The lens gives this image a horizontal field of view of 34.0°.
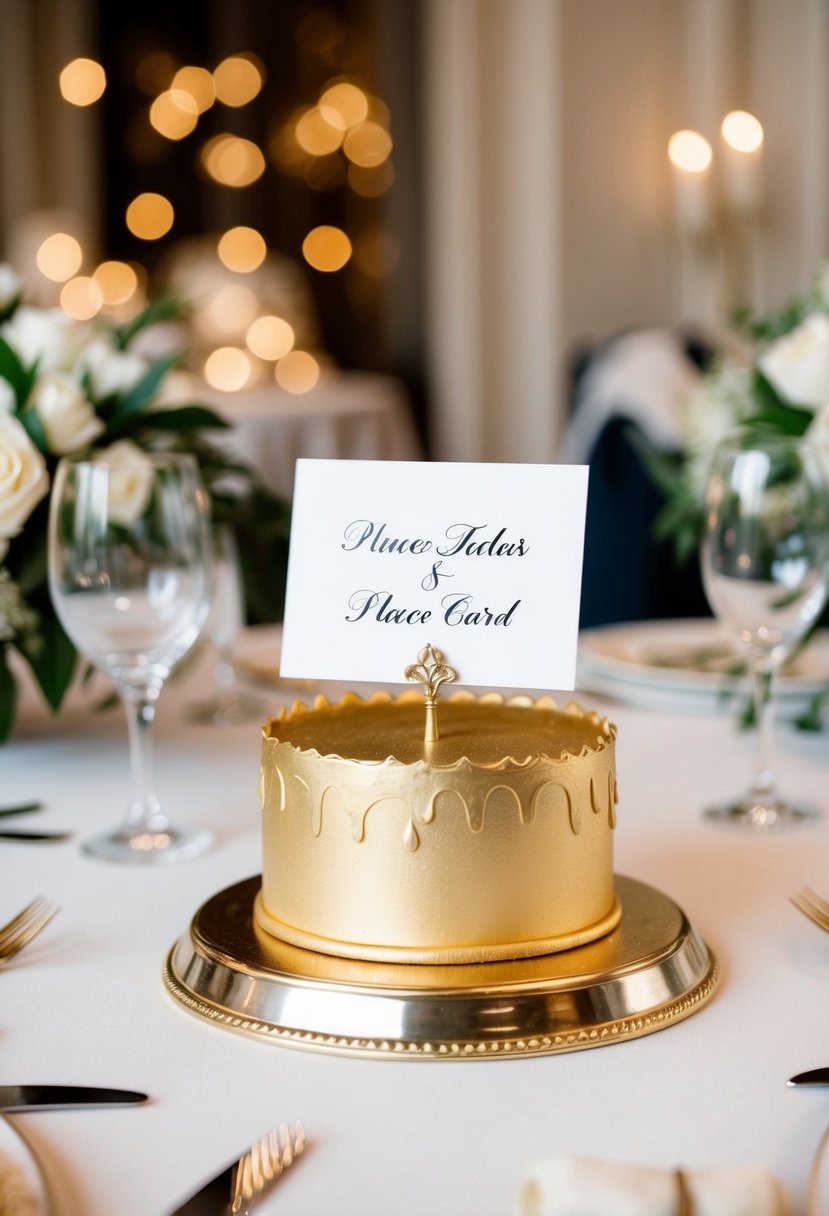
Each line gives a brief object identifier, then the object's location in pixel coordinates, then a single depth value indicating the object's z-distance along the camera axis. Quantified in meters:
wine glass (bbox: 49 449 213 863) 0.91
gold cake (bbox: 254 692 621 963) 0.62
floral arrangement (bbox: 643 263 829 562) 1.24
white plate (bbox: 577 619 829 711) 1.29
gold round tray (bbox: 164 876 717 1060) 0.59
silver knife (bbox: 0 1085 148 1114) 0.55
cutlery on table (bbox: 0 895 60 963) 0.73
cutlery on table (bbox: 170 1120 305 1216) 0.48
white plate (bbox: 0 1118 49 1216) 0.47
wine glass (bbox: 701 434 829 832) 1.00
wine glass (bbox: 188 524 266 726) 1.31
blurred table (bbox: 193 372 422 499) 4.14
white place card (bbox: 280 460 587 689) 0.67
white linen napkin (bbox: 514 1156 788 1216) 0.45
